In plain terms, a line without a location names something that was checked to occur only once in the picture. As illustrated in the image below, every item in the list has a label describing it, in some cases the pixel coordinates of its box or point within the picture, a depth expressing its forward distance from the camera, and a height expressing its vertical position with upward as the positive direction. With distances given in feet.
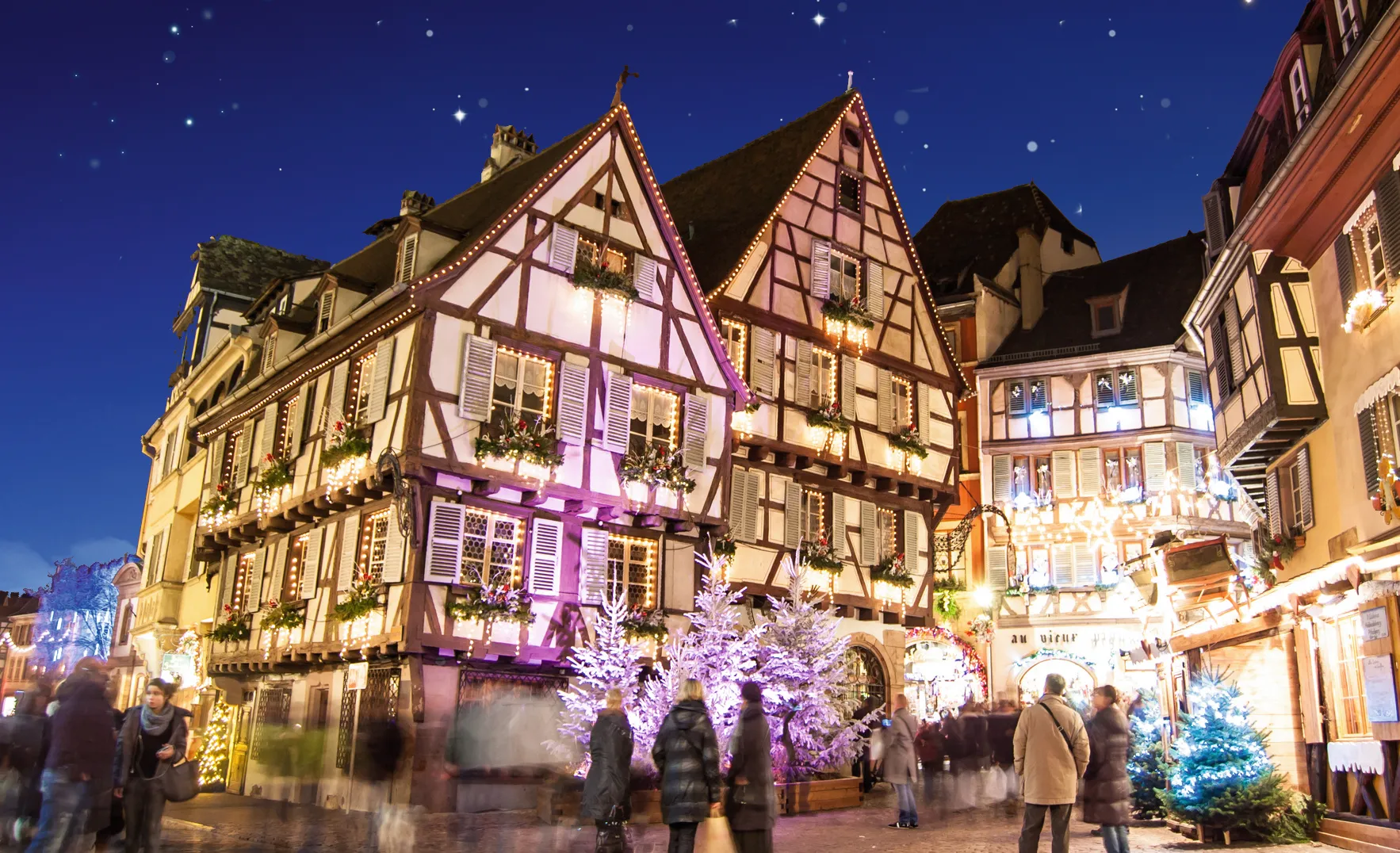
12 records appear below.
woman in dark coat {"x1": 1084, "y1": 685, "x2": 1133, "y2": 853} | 33.99 -1.10
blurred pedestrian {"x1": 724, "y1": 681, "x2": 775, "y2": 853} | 30.86 -1.66
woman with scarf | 32.76 -1.28
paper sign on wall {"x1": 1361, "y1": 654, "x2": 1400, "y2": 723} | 41.96 +2.18
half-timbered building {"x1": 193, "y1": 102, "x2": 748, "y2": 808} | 61.98 +14.32
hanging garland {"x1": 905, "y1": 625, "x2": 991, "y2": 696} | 105.81 +8.26
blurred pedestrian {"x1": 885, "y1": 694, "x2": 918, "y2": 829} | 53.06 -1.37
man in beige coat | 32.40 -0.66
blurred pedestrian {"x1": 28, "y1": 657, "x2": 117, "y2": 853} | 30.04 -1.34
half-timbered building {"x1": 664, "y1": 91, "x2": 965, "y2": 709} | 81.05 +25.88
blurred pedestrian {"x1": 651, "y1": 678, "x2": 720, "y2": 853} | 30.60 -1.03
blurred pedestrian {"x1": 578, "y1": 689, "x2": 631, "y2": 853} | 32.94 -1.54
